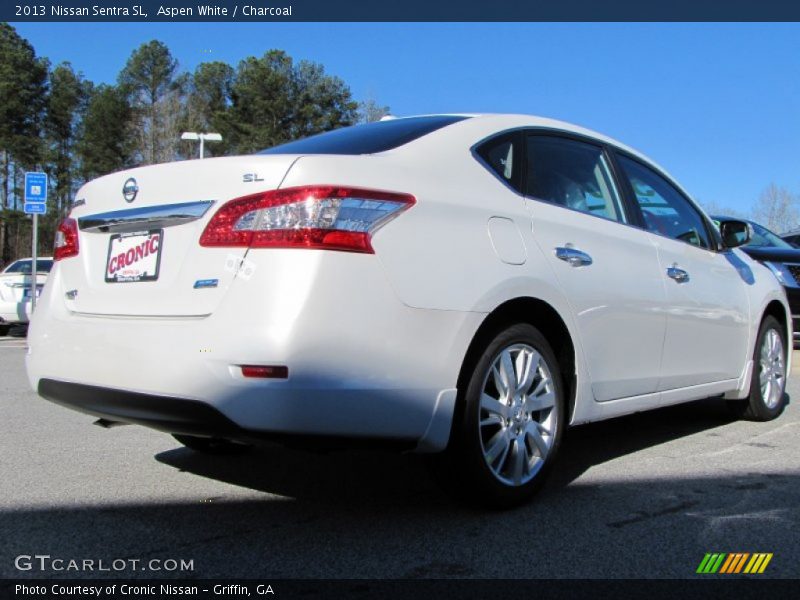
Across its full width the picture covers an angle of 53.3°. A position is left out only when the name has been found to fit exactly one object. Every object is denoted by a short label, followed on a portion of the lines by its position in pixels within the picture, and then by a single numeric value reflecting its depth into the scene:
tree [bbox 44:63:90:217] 45.06
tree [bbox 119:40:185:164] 44.75
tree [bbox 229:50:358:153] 41.03
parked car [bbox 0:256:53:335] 12.41
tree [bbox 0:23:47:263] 41.81
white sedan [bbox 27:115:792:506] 2.49
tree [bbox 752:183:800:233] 49.72
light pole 20.03
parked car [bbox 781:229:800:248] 12.33
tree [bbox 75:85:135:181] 44.00
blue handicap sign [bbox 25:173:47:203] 14.32
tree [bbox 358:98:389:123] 40.65
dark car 8.74
